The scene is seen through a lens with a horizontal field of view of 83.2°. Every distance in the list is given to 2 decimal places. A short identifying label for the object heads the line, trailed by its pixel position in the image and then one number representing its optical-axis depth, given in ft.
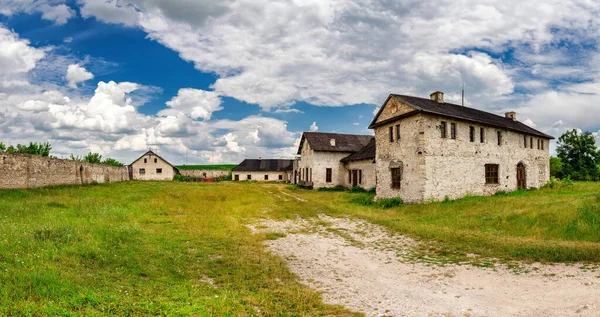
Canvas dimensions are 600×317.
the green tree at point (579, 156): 161.68
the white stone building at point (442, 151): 65.26
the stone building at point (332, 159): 114.15
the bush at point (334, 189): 116.33
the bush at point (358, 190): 103.82
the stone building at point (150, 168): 197.26
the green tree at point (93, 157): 142.64
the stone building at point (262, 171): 206.59
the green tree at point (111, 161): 173.43
